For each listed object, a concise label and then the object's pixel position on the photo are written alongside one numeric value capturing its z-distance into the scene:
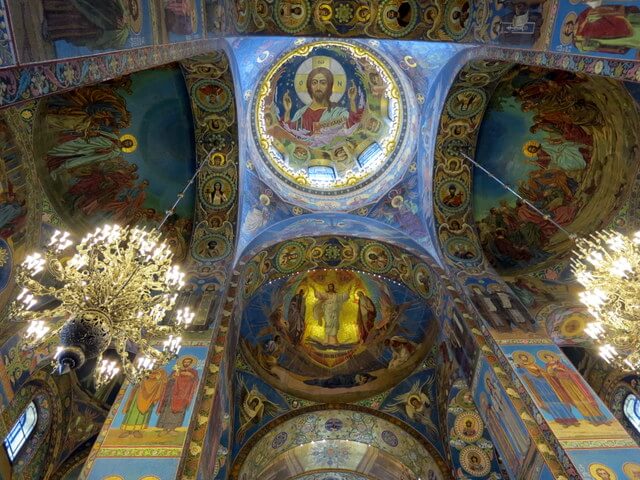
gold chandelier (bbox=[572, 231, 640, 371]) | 5.61
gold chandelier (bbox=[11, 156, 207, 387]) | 4.95
